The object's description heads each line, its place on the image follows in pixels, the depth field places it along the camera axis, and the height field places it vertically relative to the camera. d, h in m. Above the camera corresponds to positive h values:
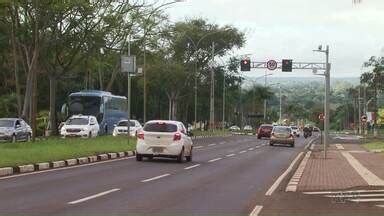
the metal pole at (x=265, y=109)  152.40 +2.63
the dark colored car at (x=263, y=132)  72.25 -1.12
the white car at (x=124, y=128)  54.88 -0.66
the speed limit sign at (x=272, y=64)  67.19 +5.42
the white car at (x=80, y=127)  48.41 -0.57
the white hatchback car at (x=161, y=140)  27.61 -0.79
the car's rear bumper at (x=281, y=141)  53.28 -1.47
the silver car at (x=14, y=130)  41.12 -0.71
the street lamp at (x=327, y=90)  37.78 +1.76
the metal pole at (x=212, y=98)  80.09 +2.54
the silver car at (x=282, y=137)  53.16 -1.17
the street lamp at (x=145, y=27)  59.12 +8.05
